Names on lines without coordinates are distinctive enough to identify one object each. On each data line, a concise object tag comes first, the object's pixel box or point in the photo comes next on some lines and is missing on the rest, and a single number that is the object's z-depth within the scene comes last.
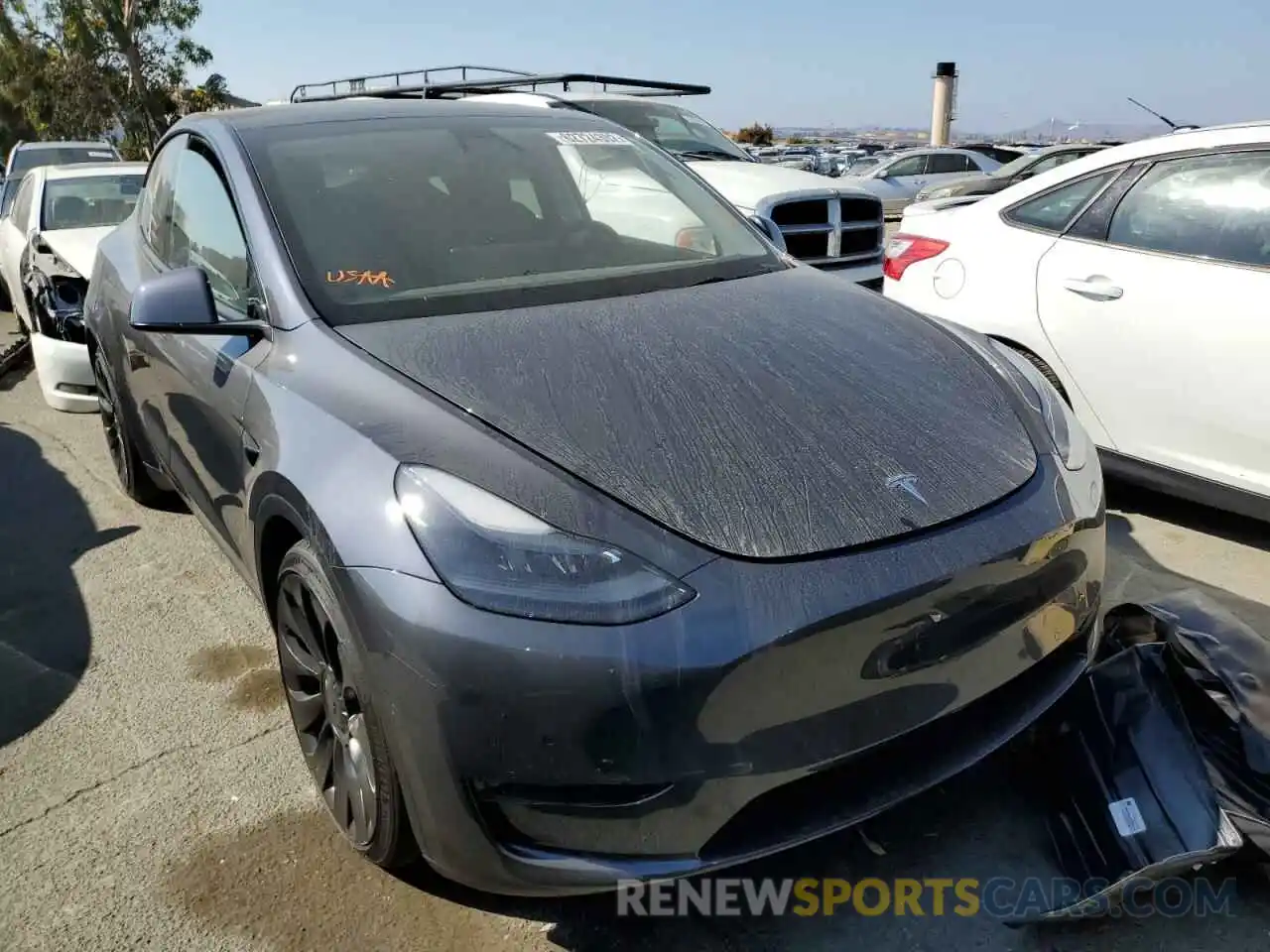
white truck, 7.04
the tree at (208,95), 30.72
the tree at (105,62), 28.53
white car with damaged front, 5.62
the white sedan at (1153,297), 3.50
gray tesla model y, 1.75
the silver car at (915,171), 18.27
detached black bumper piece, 2.06
